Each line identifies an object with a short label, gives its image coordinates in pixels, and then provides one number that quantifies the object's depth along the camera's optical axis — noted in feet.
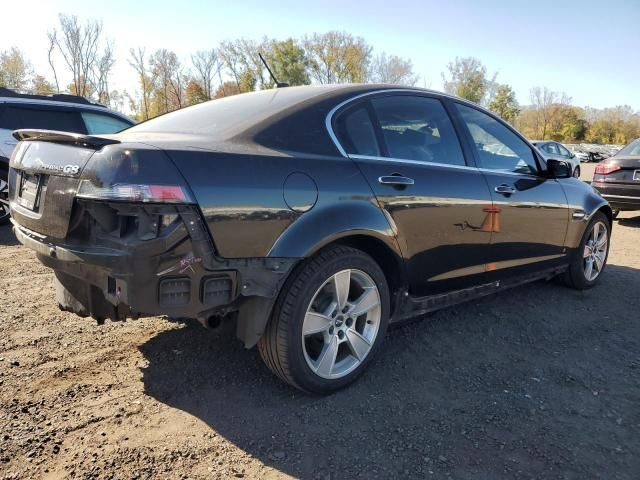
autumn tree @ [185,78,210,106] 180.45
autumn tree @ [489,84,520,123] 192.85
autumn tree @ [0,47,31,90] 163.63
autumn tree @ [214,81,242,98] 195.56
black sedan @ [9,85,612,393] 6.92
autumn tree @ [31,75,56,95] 167.99
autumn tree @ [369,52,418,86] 203.12
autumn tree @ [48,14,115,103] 170.81
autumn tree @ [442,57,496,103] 206.18
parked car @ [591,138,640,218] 27.32
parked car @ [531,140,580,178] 68.03
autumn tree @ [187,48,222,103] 191.72
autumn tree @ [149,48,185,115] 177.68
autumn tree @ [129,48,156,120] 177.68
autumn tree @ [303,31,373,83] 190.70
